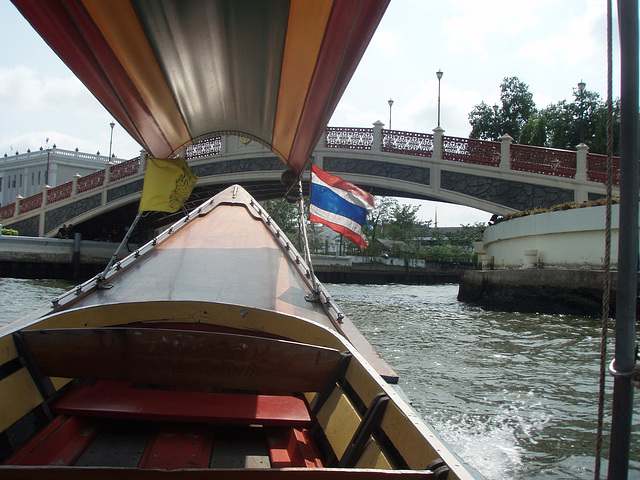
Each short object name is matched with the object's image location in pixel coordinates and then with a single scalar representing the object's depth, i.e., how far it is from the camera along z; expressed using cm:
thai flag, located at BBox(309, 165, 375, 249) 523
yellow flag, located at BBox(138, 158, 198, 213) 465
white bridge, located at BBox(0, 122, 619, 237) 1338
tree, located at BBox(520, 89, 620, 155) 2881
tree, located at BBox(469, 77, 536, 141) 4016
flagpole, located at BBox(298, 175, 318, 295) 354
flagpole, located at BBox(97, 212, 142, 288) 331
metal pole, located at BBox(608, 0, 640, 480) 139
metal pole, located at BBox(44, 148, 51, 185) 4120
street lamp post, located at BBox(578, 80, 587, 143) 2262
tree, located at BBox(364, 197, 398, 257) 3519
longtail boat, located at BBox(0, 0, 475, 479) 176
